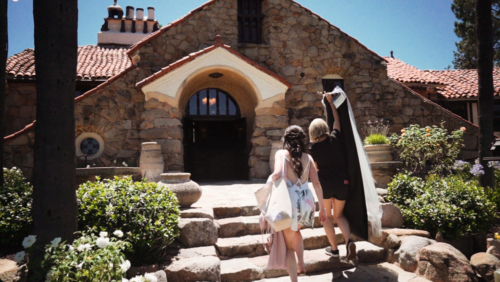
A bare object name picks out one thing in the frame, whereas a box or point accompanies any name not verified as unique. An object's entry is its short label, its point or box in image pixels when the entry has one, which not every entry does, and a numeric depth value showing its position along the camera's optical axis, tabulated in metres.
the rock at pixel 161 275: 3.01
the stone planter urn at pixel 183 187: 4.74
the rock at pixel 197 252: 3.66
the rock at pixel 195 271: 3.23
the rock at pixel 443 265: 3.55
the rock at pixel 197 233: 3.96
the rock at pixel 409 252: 3.94
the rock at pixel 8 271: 2.79
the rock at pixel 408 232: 4.40
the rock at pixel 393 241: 4.28
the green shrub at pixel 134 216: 3.41
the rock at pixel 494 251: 4.21
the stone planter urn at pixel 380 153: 6.23
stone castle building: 8.35
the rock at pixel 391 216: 4.89
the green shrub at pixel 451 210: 4.47
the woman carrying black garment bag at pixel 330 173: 3.83
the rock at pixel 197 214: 4.32
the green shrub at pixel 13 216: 3.57
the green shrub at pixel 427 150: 6.80
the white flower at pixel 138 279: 2.27
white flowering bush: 2.24
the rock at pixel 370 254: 4.23
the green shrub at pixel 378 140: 6.37
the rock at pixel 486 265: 3.73
